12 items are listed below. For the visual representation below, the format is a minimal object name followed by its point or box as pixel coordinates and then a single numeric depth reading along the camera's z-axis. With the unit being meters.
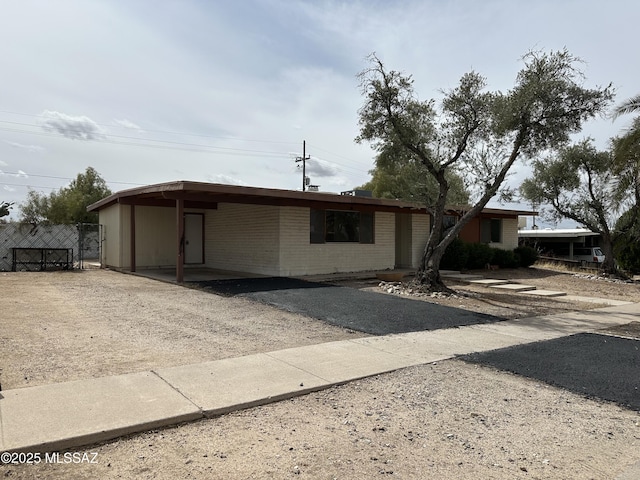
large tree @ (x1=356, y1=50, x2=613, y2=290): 11.82
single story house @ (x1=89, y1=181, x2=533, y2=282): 15.01
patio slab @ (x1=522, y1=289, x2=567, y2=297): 14.08
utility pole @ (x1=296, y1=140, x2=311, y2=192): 42.39
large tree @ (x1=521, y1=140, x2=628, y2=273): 20.14
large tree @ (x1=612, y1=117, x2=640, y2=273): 11.96
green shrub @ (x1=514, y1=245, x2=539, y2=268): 22.50
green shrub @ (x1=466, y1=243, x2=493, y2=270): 20.02
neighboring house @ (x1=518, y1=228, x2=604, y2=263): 30.72
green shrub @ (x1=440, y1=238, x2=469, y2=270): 19.47
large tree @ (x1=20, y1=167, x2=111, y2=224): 31.20
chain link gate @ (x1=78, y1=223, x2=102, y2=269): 25.94
